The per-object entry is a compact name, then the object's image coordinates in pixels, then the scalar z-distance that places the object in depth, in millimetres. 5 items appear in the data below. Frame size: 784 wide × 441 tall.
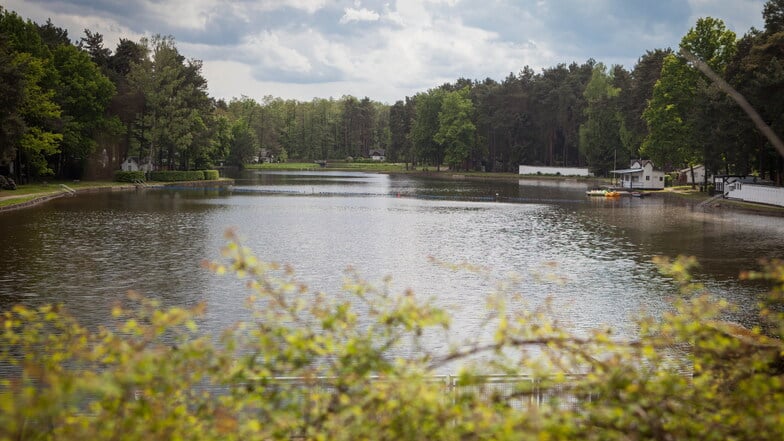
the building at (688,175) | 99500
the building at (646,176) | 94000
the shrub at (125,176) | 87562
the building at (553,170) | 132500
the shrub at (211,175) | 103938
